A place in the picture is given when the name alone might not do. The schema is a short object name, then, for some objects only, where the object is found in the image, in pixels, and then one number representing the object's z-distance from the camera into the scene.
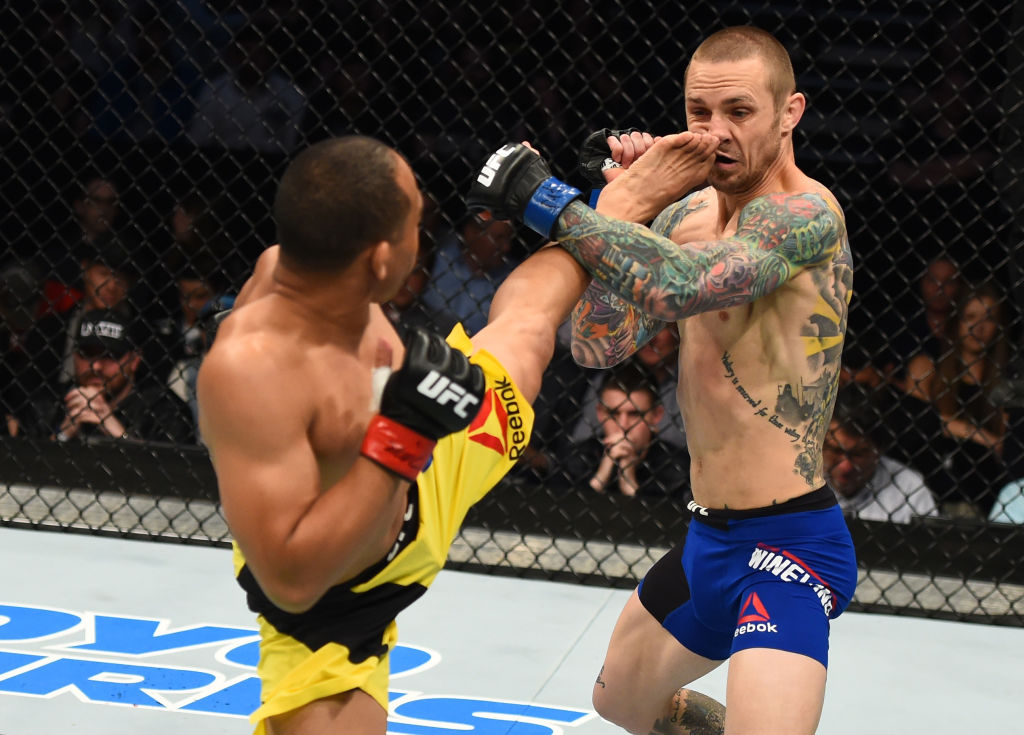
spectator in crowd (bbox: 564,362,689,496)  7.64
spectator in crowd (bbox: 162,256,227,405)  8.10
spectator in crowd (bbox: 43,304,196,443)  8.14
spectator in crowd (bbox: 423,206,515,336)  8.03
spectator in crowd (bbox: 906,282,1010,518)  7.44
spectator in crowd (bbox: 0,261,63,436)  8.45
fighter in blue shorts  3.50
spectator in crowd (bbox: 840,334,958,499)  7.45
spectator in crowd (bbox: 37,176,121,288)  8.59
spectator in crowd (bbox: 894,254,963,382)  7.72
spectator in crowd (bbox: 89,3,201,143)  8.84
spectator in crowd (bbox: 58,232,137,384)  8.45
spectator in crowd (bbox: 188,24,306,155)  8.66
